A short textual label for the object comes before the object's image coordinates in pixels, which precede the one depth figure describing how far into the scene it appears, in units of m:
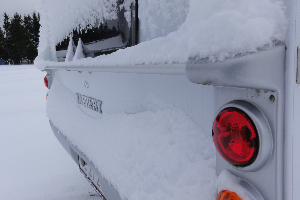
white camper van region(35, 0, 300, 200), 0.54
